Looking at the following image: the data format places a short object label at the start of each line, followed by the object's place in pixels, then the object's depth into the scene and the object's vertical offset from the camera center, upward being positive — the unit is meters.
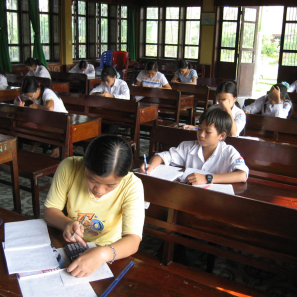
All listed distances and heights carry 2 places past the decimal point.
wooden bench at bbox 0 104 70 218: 2.44 -0.52
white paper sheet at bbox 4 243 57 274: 0.98 -0.55
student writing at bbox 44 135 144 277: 1.06 -0.46
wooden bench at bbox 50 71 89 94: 5.49 -0.23
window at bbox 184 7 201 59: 9.50 +0.95
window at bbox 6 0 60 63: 7.48 +0.74
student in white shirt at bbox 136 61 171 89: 5.41 -0.15
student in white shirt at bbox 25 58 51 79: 6.00 -0.06
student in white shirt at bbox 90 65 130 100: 4.30 -0.23
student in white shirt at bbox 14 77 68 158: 3.29 -0.30
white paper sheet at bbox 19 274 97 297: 0.89 -0.56
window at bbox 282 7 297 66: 7.84 +0.71
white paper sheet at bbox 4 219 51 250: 1.09 -0.54
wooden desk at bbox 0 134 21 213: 2.13 -0.56
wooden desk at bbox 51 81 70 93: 4.85 -0.29
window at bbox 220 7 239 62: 8.76 +0.89
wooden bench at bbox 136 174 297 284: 1.24 -0.58
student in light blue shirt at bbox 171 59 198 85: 6.06 -0.10
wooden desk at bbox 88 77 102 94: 5.46 -0.26
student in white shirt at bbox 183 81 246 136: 2.76 -0.24
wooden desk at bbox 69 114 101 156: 2.65 -0.48
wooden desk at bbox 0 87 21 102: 4.14 -0.35
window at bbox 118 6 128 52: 9.85 +1.11
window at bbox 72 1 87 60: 8.62 +0.90
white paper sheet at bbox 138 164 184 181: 1.78 -0.53
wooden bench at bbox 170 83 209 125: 4.62 -0.31
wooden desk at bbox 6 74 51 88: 5.28 -0.24
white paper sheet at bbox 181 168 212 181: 1.77 -0.52
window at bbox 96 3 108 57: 9.20 +1.00
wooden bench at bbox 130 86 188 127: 4.09 -0.37
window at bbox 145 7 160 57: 10.18 +1.04
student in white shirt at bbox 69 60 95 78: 7.40 -0.07
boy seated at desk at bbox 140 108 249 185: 1.84 -0.47
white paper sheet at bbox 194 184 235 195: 1.64 -0.54
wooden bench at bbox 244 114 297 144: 2.79 -0.46
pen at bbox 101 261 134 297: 0.89 -0.56
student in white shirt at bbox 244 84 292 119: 3.55 -0.31
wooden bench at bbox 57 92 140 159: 3.41 -0.44
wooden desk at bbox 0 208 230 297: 0.91 -0.56
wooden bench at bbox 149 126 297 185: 2.07 -0.51
